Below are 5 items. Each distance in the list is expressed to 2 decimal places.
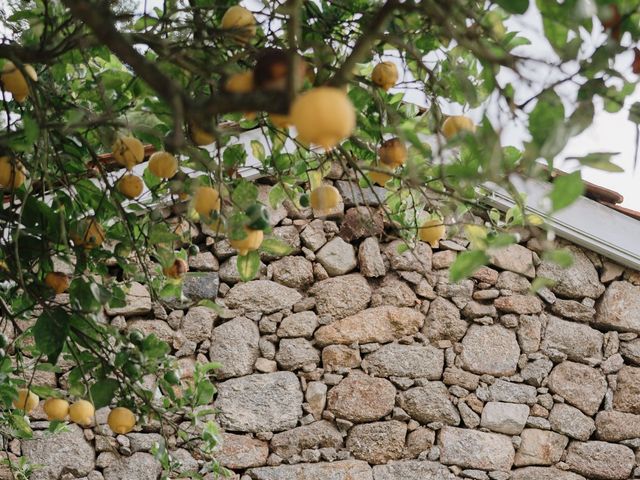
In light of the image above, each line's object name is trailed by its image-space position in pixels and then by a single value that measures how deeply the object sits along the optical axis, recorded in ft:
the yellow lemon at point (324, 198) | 6.13
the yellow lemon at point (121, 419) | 7.02
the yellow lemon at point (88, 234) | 6.77
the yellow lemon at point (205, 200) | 5.50
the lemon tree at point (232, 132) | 3.42
